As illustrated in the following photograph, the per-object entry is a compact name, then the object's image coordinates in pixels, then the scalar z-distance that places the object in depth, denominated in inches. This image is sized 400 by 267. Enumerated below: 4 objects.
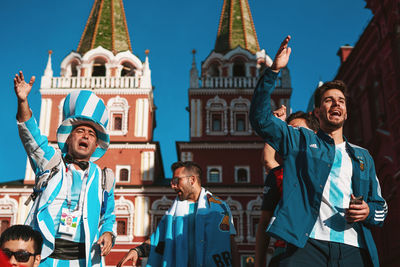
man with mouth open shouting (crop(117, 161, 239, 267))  204.2
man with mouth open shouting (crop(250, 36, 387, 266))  125.7
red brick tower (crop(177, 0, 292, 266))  976.9
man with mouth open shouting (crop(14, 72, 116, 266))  169.0
